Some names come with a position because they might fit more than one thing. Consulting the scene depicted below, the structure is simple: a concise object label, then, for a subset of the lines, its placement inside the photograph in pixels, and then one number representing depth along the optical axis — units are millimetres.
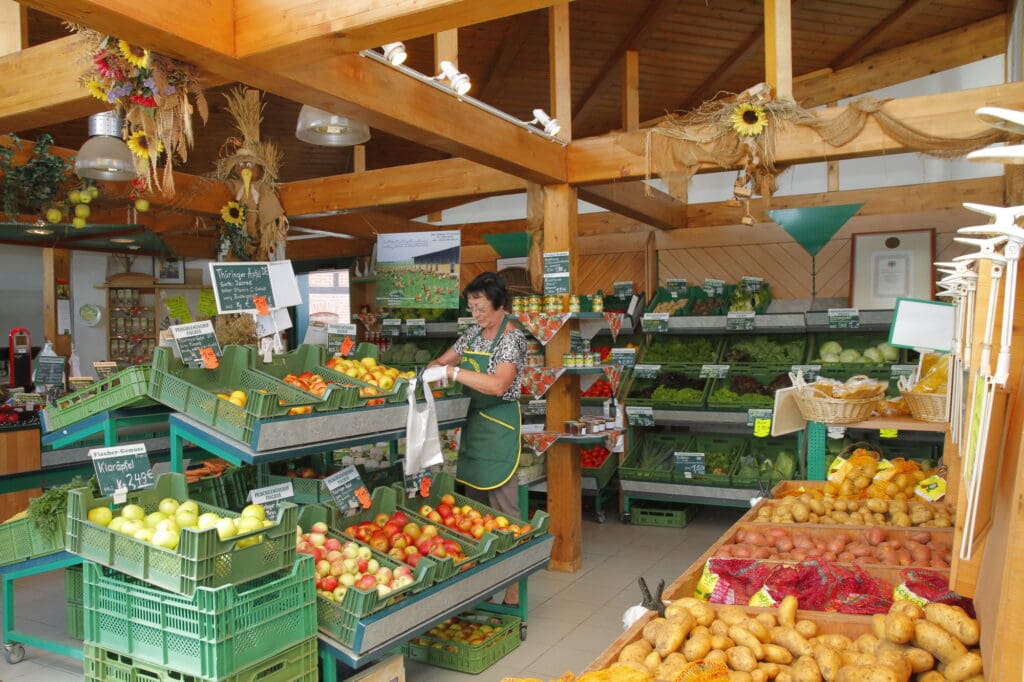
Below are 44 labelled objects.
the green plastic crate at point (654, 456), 6937
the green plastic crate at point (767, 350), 7105
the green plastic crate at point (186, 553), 2791
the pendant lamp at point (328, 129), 3918
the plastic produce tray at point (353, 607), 3189
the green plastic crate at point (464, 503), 4363
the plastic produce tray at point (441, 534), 3695
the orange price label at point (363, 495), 4047
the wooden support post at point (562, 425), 5738
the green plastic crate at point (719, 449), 6648
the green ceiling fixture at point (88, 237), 8602
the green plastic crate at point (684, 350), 7406
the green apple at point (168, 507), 3312
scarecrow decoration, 6066
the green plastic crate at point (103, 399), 3676
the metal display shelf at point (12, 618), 3855
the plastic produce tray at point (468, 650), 4012
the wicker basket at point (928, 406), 3881
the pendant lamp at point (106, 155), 4422
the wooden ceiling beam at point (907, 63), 7184
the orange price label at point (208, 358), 3887
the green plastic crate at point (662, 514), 7012
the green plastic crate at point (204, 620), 2803
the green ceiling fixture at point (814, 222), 6969
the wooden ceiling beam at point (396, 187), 6074
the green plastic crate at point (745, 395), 6750
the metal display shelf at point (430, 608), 3221
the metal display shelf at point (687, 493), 6543
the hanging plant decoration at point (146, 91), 3062
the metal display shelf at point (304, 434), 3492
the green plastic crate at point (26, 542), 3859
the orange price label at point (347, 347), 4884
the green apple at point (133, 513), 3168
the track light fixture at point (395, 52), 3564
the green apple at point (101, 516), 3143
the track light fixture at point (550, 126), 5188
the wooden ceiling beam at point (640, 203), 6330
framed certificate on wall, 7230
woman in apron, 4633
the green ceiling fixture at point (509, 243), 8529
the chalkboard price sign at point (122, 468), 3420
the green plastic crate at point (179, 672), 2959
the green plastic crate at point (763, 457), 6477
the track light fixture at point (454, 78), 4109
